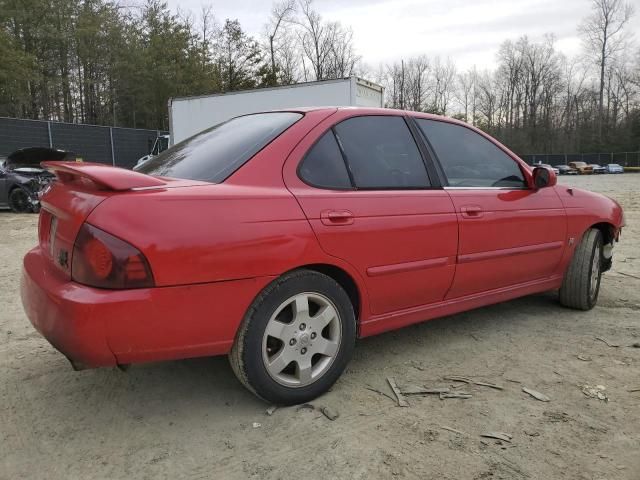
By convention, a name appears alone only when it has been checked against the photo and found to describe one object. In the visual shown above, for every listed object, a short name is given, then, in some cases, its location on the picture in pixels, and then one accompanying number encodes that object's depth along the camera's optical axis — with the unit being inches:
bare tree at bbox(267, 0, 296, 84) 1595.7
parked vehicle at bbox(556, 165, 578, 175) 2018.0
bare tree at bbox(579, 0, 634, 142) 2338.8
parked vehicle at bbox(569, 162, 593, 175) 1962.4
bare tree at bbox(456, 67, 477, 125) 2716.5
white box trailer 460.1
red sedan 81.1
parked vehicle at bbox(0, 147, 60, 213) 462.0
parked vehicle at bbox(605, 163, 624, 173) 1982.0
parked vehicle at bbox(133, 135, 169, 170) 937.2
